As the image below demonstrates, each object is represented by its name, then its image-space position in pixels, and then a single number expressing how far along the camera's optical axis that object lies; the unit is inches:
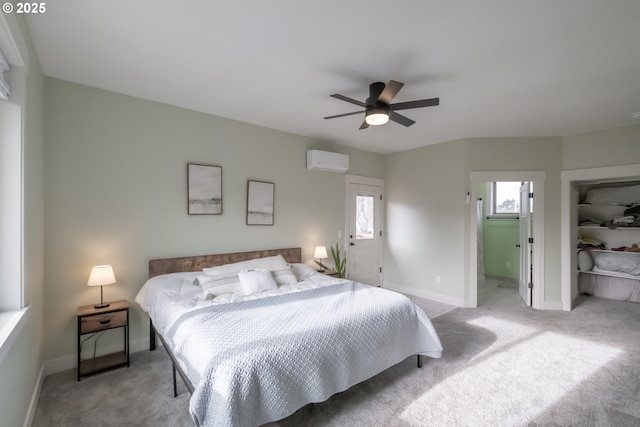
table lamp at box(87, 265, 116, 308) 101.8
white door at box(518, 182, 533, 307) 177.3
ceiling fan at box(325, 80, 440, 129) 95.8
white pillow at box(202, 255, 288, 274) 123.6
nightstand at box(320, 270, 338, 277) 173.6
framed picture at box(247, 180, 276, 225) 152.9
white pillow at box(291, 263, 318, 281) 143.1
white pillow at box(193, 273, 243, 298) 108.6
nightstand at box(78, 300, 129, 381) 100.1
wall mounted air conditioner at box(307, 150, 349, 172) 173.3
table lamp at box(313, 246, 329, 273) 171.8
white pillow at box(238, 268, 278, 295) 113.6
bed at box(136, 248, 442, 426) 63.0
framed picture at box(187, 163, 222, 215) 134.0
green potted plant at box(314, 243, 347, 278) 180.9
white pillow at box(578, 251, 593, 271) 192.1
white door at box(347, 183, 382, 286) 204.4
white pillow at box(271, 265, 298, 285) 127.9
